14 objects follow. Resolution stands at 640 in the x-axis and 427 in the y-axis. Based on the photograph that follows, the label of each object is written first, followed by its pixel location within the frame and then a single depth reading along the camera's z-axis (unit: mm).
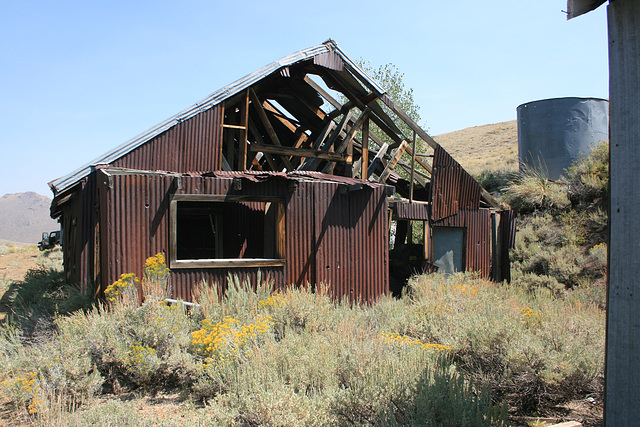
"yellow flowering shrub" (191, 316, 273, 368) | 5359
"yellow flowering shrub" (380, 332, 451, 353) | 5282
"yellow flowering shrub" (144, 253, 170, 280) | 7812
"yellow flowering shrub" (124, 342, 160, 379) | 5586
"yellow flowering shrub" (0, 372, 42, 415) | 4902
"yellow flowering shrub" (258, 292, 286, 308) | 7423
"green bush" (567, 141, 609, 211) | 16719
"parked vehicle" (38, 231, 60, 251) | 28375
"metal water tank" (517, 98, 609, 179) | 19016
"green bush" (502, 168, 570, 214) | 17938
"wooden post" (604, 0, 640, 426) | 2973
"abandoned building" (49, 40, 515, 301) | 8258
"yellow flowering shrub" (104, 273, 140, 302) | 7277
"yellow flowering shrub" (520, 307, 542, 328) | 6602
